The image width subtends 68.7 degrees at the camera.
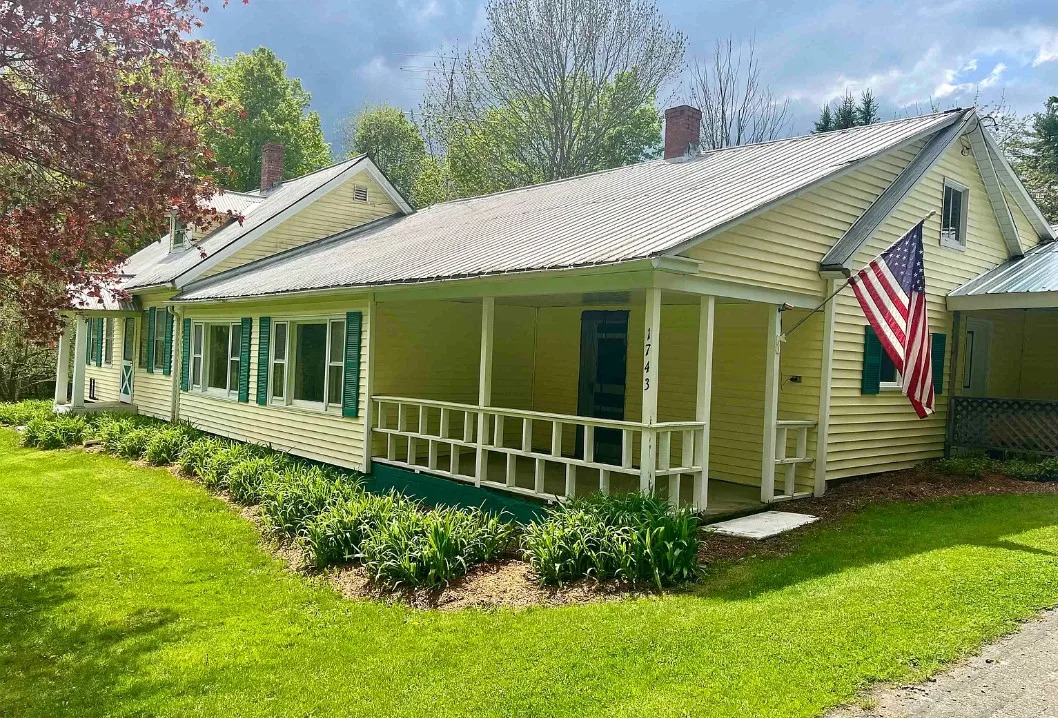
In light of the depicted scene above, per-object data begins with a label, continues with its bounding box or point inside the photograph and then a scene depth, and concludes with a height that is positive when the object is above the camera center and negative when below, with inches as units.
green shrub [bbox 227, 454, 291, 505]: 442.6 -83.5
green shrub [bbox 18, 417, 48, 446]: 657.6 -92.6
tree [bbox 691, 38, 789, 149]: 1261.1 +414.8
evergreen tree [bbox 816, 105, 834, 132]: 1234.5 +382.0
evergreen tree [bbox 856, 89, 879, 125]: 1208.2 +392.9
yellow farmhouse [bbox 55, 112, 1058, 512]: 337.1 +13.4
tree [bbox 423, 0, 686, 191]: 1143.0 +403.5
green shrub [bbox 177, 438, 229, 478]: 524.2 -85.4
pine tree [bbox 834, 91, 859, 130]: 1211.9 +384.3
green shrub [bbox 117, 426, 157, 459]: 592.2 -88.0
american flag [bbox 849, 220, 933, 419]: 341.4 +23.9
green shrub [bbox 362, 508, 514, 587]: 290.5 -80.1
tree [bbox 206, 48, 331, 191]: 1571.1 +465.7
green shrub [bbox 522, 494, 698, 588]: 260.2 -67.7
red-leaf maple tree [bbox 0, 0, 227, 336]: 278.5 +75.3
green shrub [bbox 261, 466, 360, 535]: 376.2 -81.8
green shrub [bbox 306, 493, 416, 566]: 329.1 -82.1
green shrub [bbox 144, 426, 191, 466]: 564.1 -85.9
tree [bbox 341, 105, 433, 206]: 2058.3 +542.0
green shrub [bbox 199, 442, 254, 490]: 485.1 -84.2
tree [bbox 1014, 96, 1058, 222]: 1095.0 +294.9
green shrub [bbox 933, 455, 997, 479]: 432.0 -58.0
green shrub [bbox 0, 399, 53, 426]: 776.9 -91.1
